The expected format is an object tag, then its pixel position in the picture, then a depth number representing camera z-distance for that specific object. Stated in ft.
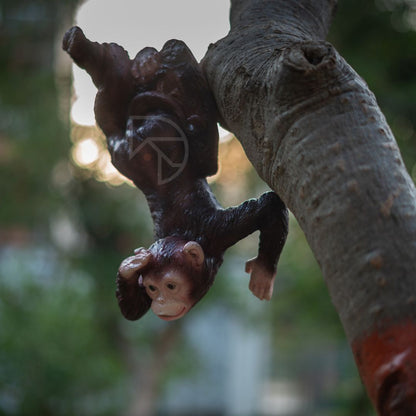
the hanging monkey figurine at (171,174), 3.92
